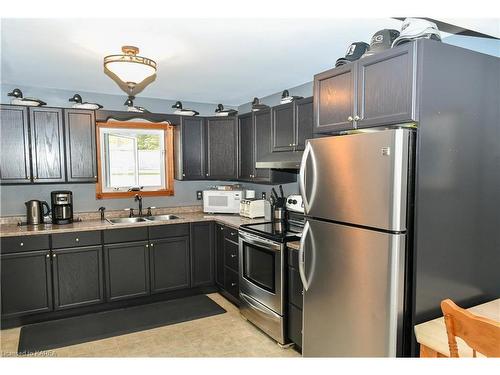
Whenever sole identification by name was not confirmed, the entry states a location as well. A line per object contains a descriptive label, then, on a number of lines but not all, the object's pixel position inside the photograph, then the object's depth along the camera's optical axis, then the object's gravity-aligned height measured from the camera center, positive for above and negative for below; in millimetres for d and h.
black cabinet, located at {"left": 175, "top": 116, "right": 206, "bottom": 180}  4336 +277
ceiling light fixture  2334 +735
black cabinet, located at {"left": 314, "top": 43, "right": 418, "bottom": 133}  1702 +438
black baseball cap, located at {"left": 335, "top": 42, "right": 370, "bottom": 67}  2154 +741
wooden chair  1162 -583
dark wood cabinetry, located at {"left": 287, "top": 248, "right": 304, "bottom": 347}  2702 -1057
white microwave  4344 -401
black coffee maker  3682 -393
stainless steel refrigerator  1689 -402
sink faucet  4285 -367
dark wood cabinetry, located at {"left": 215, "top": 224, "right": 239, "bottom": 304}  3693 -1039
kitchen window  4207 +140
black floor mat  3027 -1511
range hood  3037 +86
